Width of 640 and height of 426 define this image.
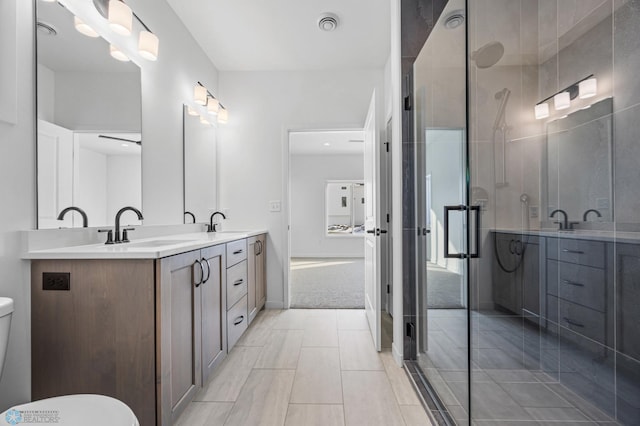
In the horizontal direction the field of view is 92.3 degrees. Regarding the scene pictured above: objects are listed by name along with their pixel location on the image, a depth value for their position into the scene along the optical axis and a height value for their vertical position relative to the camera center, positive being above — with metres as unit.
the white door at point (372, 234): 2.34 -0.18
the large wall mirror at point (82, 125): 1.42 +0.48
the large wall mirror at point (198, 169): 2.78 +0.44
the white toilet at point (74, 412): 0.79 -0.52
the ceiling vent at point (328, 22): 2.61 +1.67
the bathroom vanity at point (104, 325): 1.25 -0.46
